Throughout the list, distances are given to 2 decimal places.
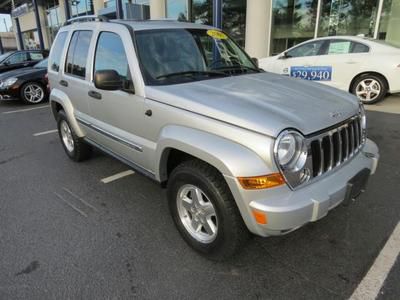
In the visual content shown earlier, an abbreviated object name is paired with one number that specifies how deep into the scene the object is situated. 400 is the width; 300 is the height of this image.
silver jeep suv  2.04
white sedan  7.16
